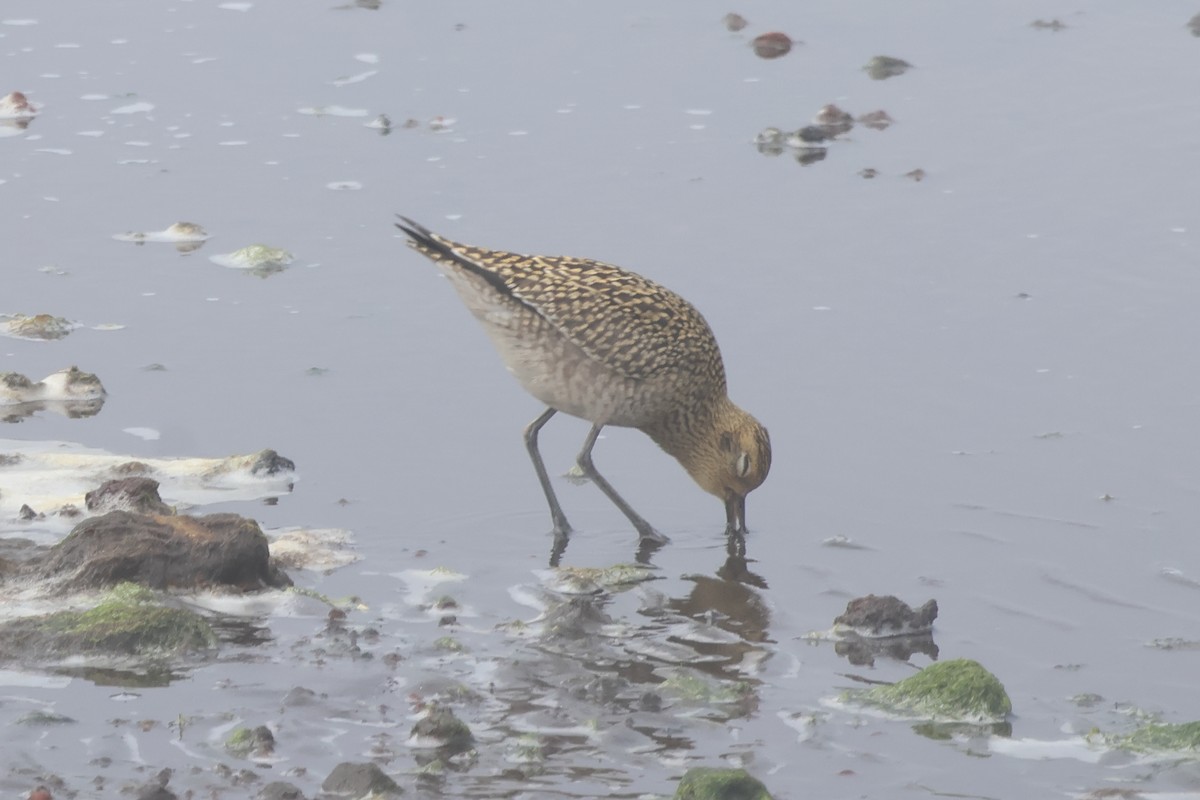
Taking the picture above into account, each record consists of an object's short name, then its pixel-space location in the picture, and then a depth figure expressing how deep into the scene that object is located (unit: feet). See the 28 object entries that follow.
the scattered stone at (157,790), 32.99
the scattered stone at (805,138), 78.28
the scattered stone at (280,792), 33.09
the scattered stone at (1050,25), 90.38
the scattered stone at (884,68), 85.81
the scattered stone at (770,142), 77.77
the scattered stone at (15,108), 82.12
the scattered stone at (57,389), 55.77
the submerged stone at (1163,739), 36.70
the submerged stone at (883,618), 42.93
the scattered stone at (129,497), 46.73
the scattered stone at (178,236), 68.80
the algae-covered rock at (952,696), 38.24
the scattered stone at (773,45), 89.04
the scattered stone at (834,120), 79.92
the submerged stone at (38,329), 60.59
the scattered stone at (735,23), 91.86
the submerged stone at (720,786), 33.06
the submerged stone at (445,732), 35.68
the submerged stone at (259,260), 66.54
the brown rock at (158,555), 42.39
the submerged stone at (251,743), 35.29
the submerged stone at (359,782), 33.30
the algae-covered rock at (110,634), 39.42
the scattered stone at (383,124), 80.02
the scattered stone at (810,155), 77.05
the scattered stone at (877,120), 80.23
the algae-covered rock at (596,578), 47.06
